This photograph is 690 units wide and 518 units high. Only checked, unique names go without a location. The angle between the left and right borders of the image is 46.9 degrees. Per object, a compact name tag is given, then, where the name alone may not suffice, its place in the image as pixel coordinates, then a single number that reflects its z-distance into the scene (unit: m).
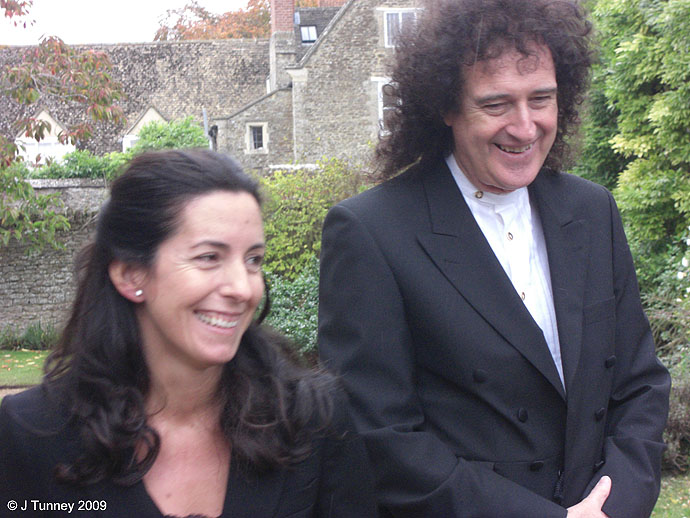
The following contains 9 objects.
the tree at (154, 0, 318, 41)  40.00
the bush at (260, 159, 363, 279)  12.77
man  2.30
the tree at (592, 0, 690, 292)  10.02
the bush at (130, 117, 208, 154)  22.75
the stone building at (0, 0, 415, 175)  25.69
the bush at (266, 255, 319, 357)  9.48
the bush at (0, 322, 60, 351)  18.42
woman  1.96
